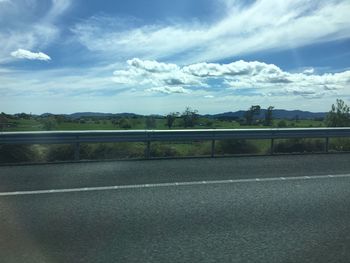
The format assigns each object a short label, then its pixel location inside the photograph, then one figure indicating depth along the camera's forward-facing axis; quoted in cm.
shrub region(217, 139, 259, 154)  1664
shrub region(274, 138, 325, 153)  1755
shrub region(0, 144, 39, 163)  1368
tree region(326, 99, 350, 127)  3416
